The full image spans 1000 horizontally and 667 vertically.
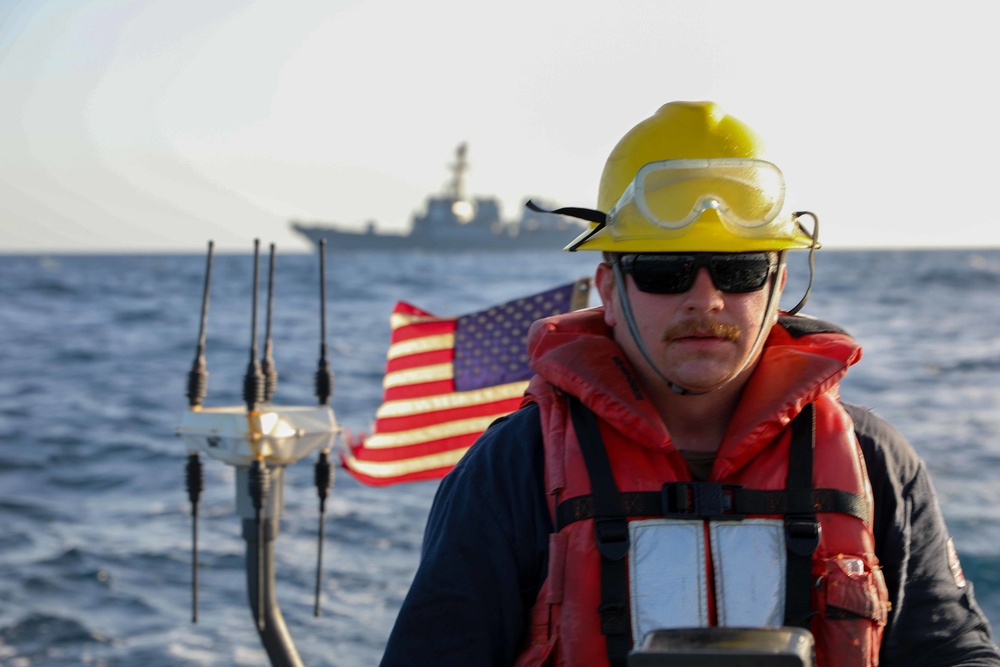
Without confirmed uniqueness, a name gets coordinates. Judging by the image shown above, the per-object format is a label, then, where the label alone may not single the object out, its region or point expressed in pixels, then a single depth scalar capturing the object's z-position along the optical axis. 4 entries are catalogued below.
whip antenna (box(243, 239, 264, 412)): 4.56
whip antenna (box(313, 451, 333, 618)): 4.84
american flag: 6.12
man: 2.34
